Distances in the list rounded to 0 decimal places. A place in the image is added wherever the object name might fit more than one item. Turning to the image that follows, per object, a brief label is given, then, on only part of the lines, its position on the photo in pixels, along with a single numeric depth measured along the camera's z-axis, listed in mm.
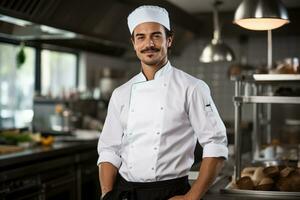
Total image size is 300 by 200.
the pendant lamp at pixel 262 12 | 2711
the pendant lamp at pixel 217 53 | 4918
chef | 2016
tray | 2574
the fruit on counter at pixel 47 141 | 4580
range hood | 3742
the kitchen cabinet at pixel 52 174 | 3652
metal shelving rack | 2604
